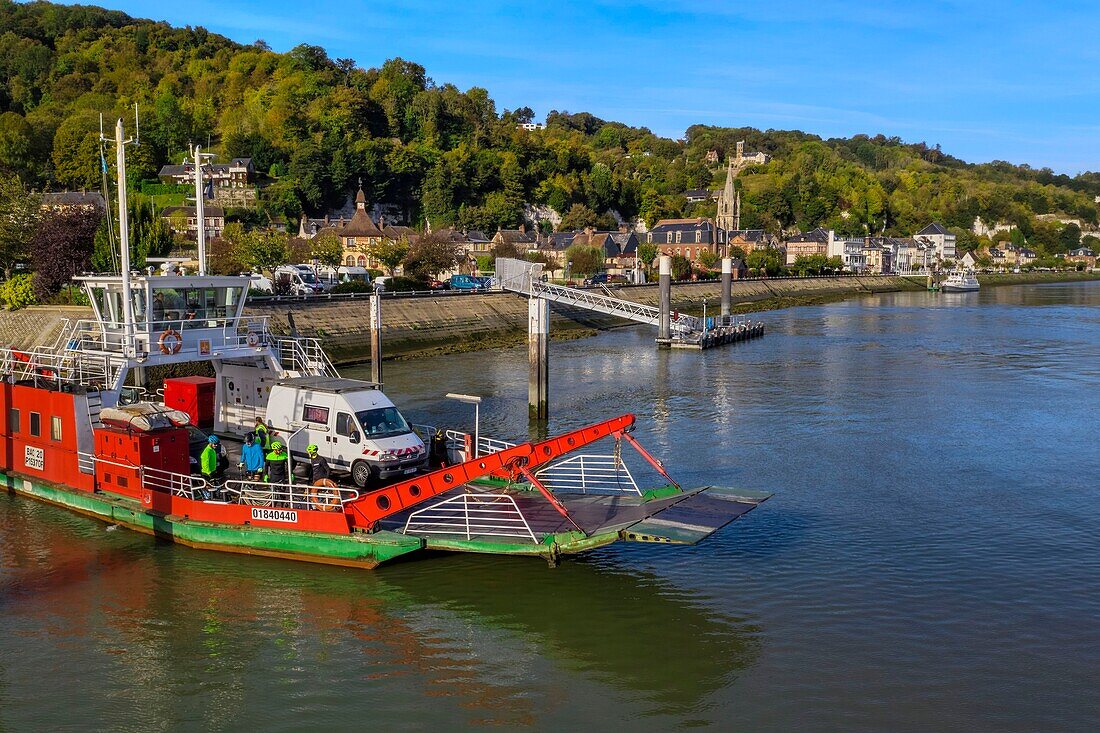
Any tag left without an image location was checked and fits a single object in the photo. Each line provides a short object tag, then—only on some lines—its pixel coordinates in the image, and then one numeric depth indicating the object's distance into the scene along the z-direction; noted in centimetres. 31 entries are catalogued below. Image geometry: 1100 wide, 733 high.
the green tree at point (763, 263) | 13638
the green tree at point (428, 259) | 7744
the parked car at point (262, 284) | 6142
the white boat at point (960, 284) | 15325
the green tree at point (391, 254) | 8406
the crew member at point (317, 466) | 1989
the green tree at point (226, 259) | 6241
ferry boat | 1731
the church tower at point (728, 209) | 18144
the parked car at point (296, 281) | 6731
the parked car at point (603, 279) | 9997
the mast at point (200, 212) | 2494
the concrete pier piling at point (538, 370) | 3731
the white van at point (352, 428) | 2027
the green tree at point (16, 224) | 5072
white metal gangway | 6775
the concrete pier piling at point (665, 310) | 6512
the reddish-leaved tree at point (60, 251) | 4866
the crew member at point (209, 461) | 2005
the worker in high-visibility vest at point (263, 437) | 2036
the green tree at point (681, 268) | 11612
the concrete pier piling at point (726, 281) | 7812
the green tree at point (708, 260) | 13650
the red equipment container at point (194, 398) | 2676
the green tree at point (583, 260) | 11400
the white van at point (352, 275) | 8275
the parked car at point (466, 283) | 8319
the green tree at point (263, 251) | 6619
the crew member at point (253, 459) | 1962
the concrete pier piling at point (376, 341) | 4156
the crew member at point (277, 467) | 1930
